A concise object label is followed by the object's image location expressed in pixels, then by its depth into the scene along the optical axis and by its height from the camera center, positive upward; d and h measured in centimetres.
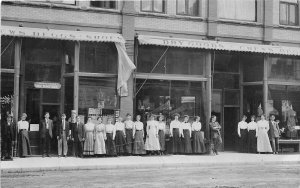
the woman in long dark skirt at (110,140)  1947 -119
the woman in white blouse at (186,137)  2088 -115
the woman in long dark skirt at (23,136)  1863 -102
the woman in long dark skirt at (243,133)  2236 -103
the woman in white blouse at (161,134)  2038 -98
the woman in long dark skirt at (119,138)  1981 -113
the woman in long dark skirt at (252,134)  2222 -106
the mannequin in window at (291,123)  2364 -55
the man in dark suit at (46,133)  1900 -92
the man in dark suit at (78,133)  1908 -91
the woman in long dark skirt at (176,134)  2080 -99
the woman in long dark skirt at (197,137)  2105 -113
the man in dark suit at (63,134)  1901 -95
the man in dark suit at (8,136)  1733 -99
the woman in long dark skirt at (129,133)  1994 -93
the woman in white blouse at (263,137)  2197 -116
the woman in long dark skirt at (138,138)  1994 -113
